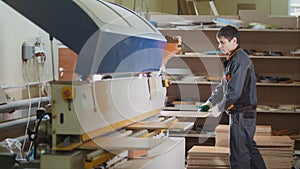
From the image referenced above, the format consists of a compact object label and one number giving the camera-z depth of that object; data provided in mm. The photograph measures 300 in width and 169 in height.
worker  4555
